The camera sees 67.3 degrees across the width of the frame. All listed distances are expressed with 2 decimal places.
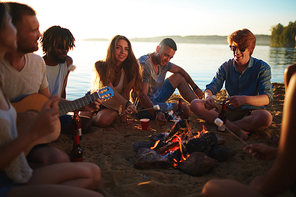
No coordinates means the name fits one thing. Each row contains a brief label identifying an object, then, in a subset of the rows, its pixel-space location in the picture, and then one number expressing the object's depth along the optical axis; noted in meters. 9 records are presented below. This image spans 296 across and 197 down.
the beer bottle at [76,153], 2.76
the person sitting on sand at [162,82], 4.80
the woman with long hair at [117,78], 4.50
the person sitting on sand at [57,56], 3.86
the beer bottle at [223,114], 4.00
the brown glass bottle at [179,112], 4.30
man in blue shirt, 4.01
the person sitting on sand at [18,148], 1.62
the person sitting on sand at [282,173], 1.43
